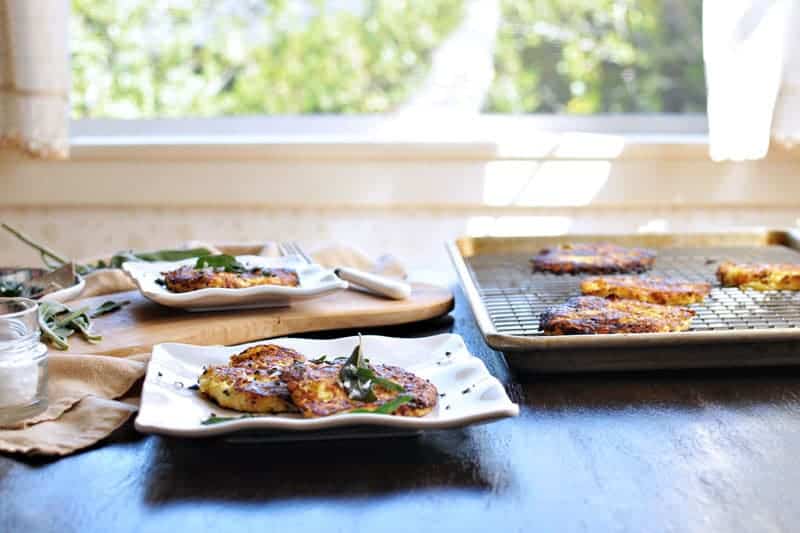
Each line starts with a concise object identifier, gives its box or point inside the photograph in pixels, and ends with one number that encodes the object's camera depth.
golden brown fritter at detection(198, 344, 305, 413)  1.22
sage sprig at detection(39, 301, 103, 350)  1.55
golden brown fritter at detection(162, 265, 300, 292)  1.77
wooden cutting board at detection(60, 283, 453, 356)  1.63
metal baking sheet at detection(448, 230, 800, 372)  1.45
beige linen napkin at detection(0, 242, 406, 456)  1.21
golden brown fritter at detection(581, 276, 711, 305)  1.88
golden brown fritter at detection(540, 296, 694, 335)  1.55
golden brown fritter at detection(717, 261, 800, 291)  1.99
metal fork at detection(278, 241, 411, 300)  1.87
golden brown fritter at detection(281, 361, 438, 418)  1.19
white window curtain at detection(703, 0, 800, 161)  3.04
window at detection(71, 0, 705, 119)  3.63
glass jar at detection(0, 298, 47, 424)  1.24
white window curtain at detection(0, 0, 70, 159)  2.93
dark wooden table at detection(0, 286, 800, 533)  1.02
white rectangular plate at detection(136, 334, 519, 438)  1.14
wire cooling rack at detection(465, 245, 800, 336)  1.71
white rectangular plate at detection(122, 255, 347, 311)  1.72
